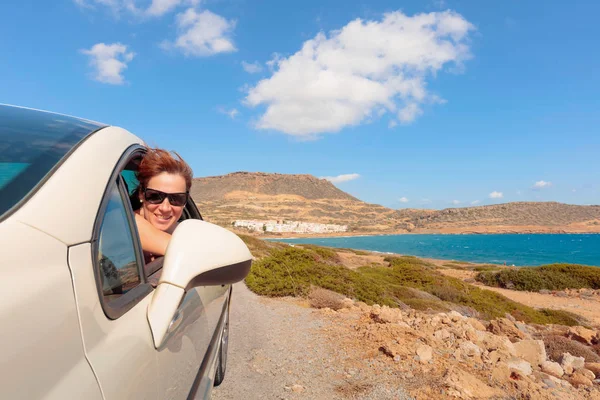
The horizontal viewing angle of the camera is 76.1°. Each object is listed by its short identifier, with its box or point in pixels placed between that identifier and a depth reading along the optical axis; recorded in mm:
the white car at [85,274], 808
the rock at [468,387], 3611
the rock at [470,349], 4723
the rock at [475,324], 6648
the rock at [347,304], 7902
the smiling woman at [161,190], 2133
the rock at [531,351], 5105
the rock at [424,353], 4498
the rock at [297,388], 4039
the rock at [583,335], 7476
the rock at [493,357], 4509
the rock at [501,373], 4012
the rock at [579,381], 4293
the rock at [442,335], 5301
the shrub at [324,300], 8078
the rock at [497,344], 4996
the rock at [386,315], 6113
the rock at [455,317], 6284
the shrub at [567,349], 6309
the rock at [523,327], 8253
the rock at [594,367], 4918
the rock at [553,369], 4703
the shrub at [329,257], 18947
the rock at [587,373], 4581
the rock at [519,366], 4264
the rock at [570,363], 4956
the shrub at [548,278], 19875
